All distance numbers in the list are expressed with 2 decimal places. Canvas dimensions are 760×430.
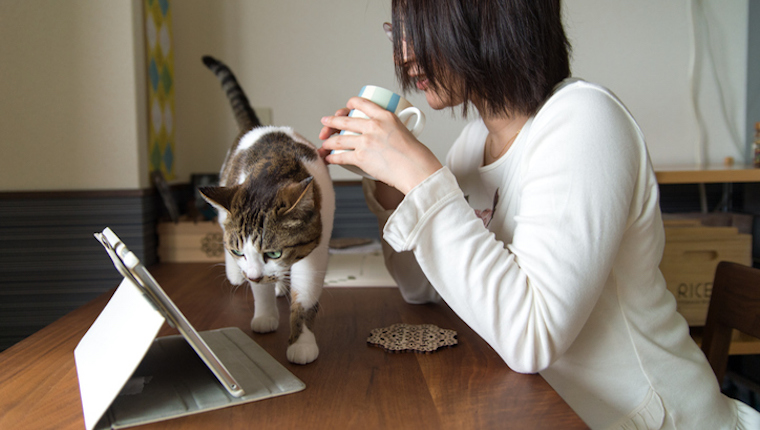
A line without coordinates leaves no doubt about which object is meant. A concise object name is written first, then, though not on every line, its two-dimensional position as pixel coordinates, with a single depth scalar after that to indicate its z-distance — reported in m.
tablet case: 0.50
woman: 0.61
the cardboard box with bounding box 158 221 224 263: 1.44
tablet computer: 0.49
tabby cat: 0.72
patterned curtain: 1.42
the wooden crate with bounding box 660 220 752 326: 1.41
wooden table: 0.51
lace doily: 0.72
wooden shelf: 1.36
